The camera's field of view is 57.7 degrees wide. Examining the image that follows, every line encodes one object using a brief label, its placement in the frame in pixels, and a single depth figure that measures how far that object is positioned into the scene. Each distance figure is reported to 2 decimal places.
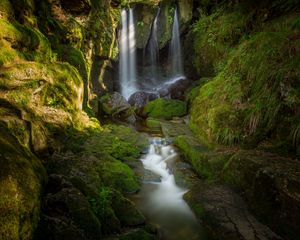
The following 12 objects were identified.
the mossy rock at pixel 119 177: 5.35
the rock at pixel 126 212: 4.06
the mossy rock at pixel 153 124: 10.59
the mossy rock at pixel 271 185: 3.80
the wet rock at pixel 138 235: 3.47
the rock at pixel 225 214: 3.91
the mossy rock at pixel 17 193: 2.28
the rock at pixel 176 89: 14.97
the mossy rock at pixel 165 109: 12.23
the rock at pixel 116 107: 12.07
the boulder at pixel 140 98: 14.69
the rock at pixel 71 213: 2.92
